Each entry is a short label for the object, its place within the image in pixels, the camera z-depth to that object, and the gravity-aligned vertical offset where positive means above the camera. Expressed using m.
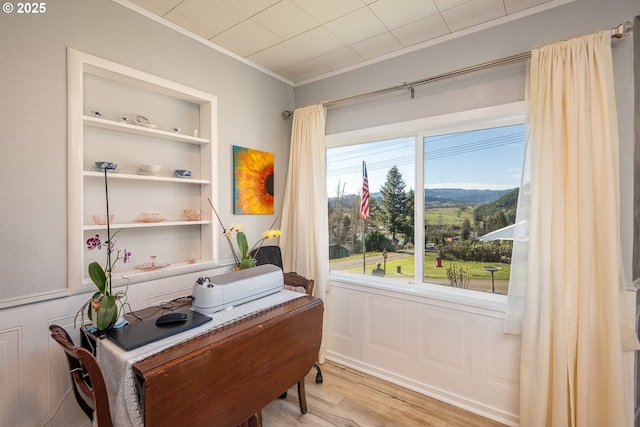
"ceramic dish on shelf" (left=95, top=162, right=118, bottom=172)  1.73 +0.28
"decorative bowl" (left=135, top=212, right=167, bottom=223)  1.97 -0.04
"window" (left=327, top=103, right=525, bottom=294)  2.13 +0.11
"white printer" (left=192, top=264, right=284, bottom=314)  1.63 -0.45
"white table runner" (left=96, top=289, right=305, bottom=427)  1.14 -0.65
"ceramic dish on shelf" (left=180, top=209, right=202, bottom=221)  2.23 -0.02
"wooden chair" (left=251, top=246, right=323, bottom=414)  2.02 -0.54
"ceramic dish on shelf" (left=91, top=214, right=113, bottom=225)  1.79 -0.04
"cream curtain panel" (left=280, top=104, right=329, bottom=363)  2.68 +0.16
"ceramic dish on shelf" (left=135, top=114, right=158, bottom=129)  1.96 +0.61
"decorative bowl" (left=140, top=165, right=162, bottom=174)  1.99 +0.29
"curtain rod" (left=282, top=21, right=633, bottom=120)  1.57 +0.98
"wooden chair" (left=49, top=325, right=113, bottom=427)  1.10 -0.71
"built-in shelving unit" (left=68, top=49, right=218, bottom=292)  1.67 +0.32
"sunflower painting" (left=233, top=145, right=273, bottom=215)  2.51 +0.28
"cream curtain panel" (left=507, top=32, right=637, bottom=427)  1.57 -0.21
